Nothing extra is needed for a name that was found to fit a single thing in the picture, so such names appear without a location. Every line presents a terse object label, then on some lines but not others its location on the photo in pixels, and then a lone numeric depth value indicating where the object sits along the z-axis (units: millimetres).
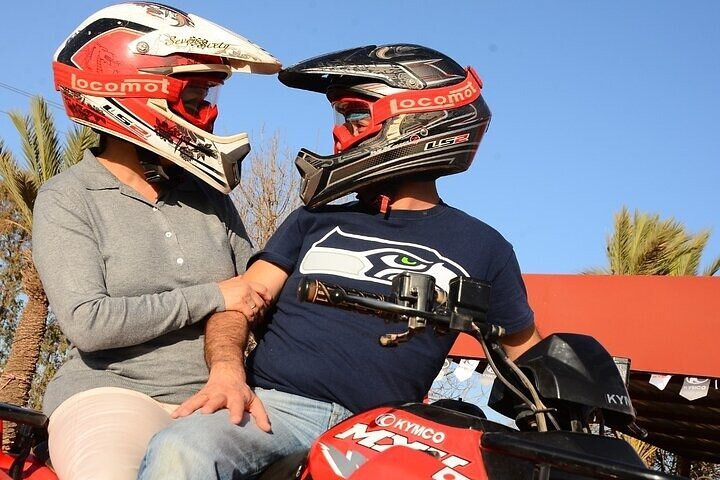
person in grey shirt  3350
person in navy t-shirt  3178
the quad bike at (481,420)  2246
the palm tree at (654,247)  17062
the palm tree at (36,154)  16031
